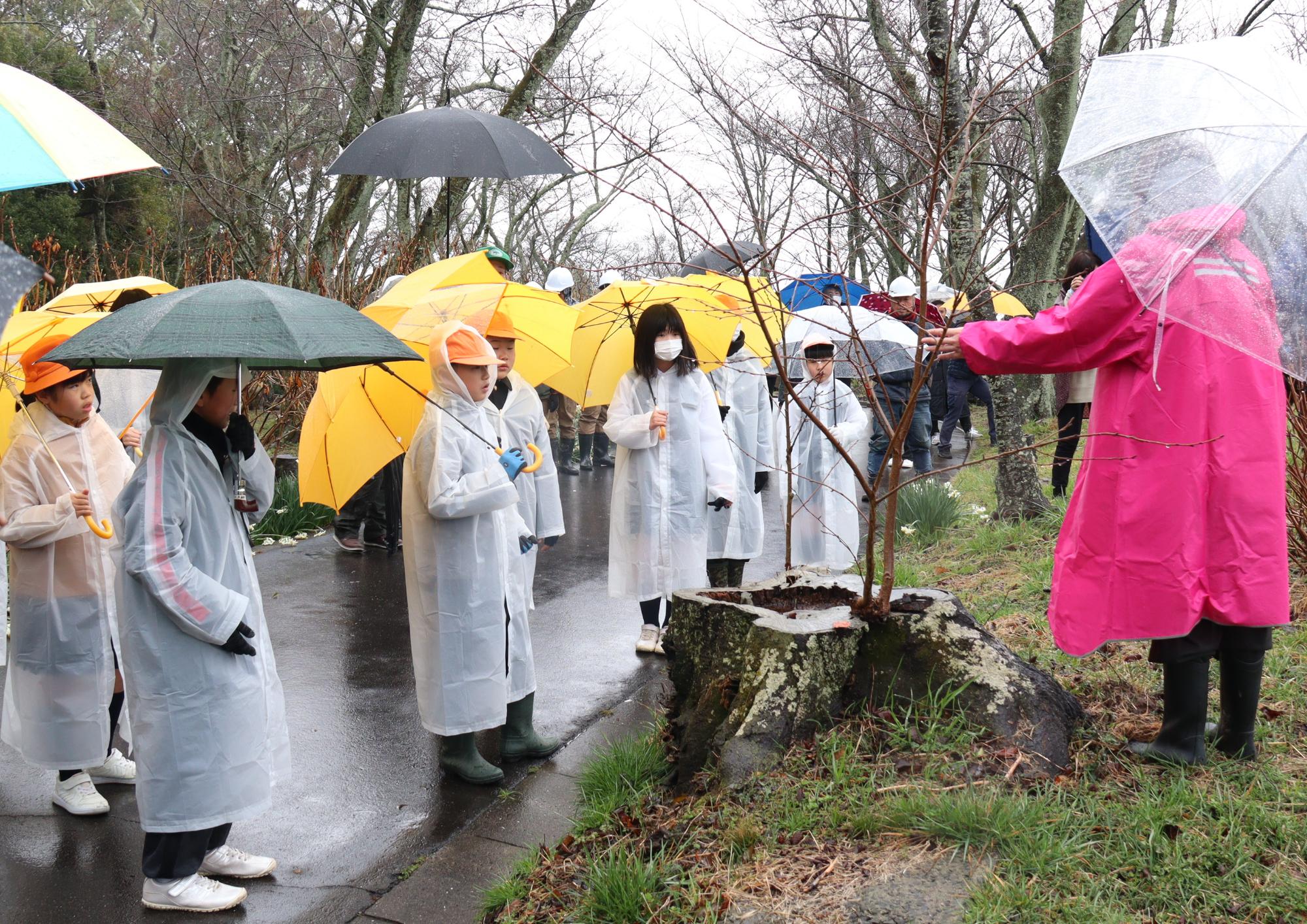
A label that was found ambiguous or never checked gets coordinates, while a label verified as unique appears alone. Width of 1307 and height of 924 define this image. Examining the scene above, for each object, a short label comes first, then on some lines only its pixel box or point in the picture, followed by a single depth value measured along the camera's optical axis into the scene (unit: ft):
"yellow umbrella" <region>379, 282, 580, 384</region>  15.92
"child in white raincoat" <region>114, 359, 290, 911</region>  10.56
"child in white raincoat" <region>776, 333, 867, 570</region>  22.13
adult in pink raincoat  10.91
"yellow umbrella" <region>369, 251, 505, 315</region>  16.62
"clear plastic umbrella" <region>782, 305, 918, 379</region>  22.29
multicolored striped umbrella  10.45
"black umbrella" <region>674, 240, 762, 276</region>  28.48
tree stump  11.75
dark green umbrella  9.75
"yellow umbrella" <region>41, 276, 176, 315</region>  16.97
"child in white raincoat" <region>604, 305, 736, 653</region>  19.53
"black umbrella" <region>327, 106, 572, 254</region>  21.62
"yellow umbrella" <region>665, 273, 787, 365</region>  14.23
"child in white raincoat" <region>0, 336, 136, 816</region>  13.39
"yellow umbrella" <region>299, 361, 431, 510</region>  14.92
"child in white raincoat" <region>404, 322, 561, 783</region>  13.58
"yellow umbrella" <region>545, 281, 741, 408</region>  19.72
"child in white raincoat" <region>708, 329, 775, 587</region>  21.74
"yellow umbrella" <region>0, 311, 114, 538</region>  13.89
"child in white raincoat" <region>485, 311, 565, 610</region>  16.31
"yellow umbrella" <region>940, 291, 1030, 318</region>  42.60
